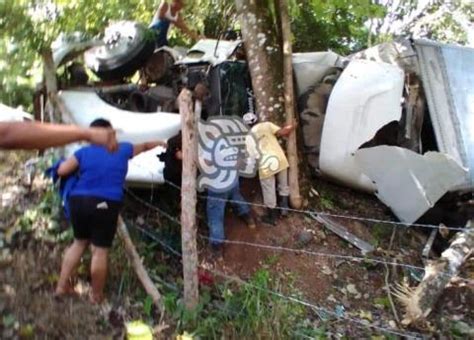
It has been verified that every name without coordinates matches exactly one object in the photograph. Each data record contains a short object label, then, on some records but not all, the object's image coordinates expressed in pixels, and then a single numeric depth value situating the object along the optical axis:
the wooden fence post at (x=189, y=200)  3.95
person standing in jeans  4.90
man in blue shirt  3.96
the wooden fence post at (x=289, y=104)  5.53
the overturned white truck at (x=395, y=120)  5.56
